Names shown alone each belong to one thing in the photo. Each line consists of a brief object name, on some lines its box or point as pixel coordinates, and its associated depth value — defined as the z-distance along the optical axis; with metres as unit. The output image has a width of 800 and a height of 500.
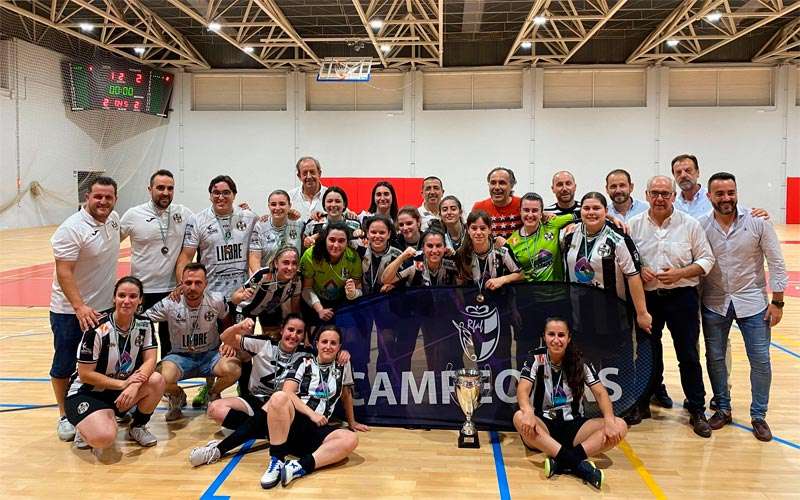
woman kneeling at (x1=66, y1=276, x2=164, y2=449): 4.19
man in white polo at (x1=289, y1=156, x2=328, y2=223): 5.84
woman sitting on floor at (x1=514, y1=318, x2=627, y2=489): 3.91
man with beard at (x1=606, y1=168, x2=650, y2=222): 5.11
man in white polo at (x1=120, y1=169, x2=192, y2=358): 4.96
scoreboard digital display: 20.83
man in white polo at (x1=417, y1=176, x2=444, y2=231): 6.00
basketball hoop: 20.11
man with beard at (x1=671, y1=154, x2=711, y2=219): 5.21
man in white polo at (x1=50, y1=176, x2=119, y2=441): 4.41
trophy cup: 4.32
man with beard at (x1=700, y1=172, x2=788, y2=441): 4.46
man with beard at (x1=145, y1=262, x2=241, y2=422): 4.75
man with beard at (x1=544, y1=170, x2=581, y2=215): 5.25
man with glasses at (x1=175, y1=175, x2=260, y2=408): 5.14
